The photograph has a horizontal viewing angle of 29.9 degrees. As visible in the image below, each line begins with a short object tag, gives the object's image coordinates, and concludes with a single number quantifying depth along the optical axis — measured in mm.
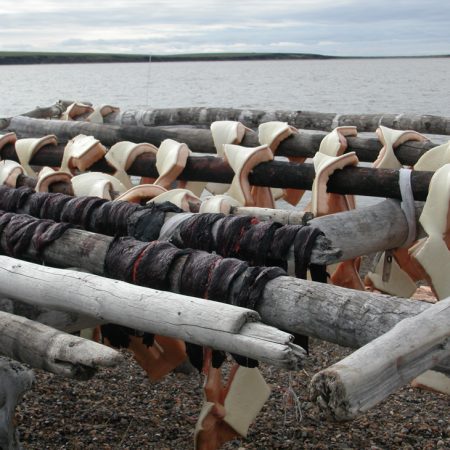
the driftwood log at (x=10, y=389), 3508
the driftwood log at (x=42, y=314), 3854
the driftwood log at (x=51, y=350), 2900
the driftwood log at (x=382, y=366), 2217
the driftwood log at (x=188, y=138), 5871
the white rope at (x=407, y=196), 4777
